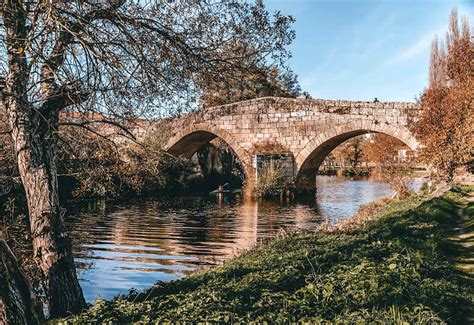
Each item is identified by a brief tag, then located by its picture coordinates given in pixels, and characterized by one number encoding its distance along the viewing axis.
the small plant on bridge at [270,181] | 17.77
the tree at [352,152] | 34.50
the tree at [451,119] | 11.50
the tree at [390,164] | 15.27
